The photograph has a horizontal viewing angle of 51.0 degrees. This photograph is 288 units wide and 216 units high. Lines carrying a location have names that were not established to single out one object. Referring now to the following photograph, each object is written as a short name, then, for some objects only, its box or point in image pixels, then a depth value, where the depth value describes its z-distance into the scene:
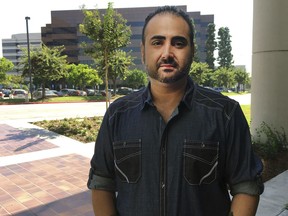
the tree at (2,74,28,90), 36.97
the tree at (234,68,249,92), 78.25
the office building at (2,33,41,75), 129.88
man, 1.55
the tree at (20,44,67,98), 28.77
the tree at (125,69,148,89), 55.34
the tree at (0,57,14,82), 34.75
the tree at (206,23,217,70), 77.62
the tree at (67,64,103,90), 45.25
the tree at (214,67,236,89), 66.56
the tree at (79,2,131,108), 12.31
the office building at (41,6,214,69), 80.12
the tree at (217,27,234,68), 79.81
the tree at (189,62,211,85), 44.11
